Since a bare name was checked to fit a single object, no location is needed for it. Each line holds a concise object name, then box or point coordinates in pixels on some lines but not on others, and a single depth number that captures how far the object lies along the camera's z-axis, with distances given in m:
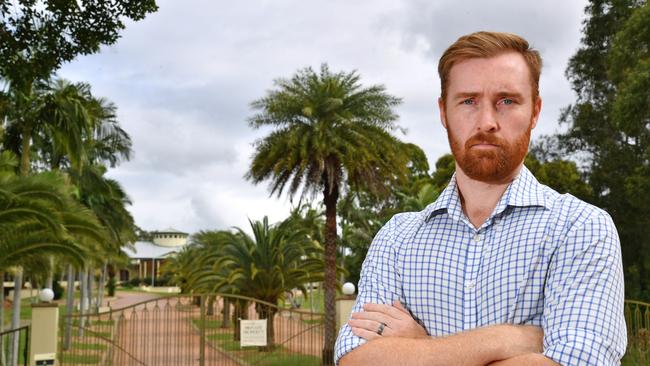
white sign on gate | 17.67
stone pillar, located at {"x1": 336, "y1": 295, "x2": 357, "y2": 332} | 18.42
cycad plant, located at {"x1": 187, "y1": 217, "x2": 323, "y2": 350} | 25.84
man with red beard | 1.63
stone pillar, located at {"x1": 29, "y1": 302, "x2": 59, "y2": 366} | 15.91
